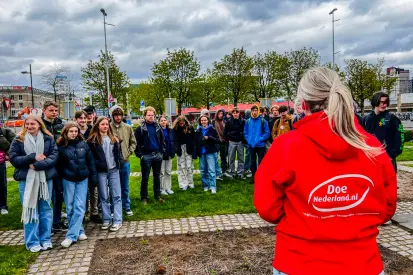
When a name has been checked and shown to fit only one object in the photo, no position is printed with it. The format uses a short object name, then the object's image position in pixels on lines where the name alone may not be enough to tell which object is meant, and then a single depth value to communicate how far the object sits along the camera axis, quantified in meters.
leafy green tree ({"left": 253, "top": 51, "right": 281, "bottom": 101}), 43.55
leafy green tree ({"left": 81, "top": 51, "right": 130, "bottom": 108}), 37.53
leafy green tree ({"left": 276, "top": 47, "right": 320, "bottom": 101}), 43.09
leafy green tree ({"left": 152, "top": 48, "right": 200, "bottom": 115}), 38.75
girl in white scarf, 5.08
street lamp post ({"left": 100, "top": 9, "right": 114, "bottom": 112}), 29.72
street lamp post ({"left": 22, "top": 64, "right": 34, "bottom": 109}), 43.28
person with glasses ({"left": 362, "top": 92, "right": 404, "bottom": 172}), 5.79
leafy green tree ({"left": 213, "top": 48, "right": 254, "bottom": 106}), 41.34
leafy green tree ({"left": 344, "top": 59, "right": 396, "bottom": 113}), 42.07
